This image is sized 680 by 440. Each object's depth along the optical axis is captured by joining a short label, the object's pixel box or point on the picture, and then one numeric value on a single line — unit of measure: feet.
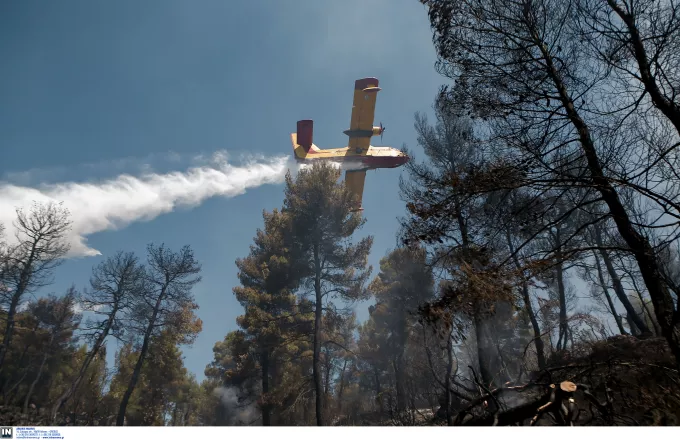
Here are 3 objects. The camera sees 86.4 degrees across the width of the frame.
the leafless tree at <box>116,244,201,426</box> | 48.44
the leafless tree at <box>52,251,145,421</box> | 45.88
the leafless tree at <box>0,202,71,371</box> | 41.42
